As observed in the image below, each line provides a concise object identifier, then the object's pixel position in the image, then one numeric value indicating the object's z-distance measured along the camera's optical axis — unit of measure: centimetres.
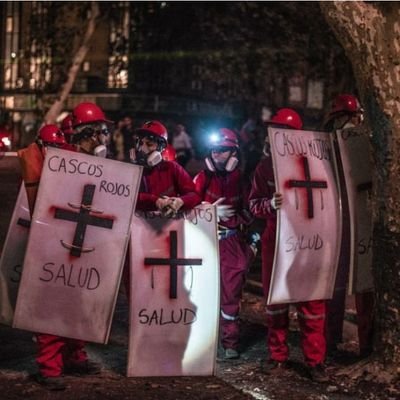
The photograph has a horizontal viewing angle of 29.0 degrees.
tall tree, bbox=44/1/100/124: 1955
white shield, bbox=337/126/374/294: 579
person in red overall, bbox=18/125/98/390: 514
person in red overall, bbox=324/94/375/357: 600
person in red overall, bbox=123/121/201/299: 564
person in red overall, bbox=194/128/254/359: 625
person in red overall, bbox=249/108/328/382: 570
